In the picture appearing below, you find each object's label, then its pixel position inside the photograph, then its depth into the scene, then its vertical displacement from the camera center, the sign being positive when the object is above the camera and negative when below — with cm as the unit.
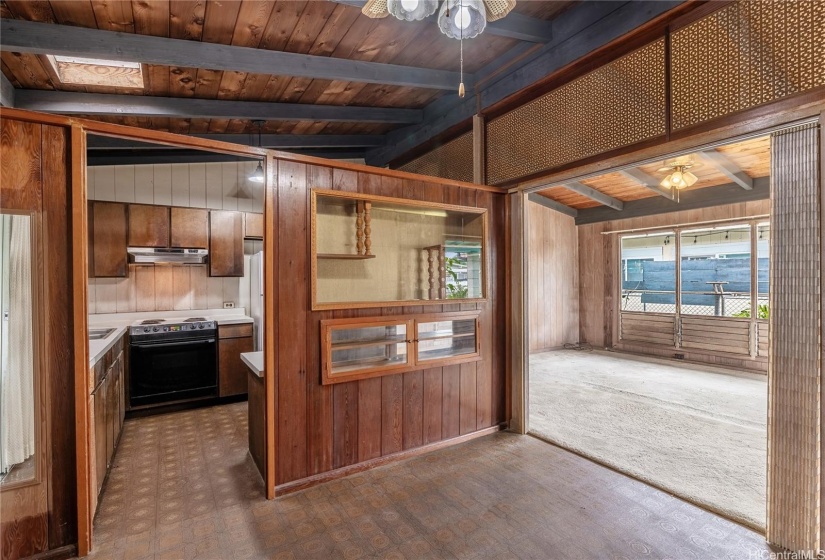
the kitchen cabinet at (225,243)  470 +44
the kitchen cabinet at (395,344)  272 -52
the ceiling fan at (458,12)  172 +120
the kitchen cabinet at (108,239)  416 +44
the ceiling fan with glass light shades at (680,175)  475 +122
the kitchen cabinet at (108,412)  233 -93
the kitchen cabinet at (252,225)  491 +68
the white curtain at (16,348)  188 -33
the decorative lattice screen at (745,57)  180 +111
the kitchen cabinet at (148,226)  430 +61
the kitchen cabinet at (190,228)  450 +61
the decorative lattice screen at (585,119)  242 +114
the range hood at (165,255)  432 +28
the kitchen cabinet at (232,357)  440 -90
